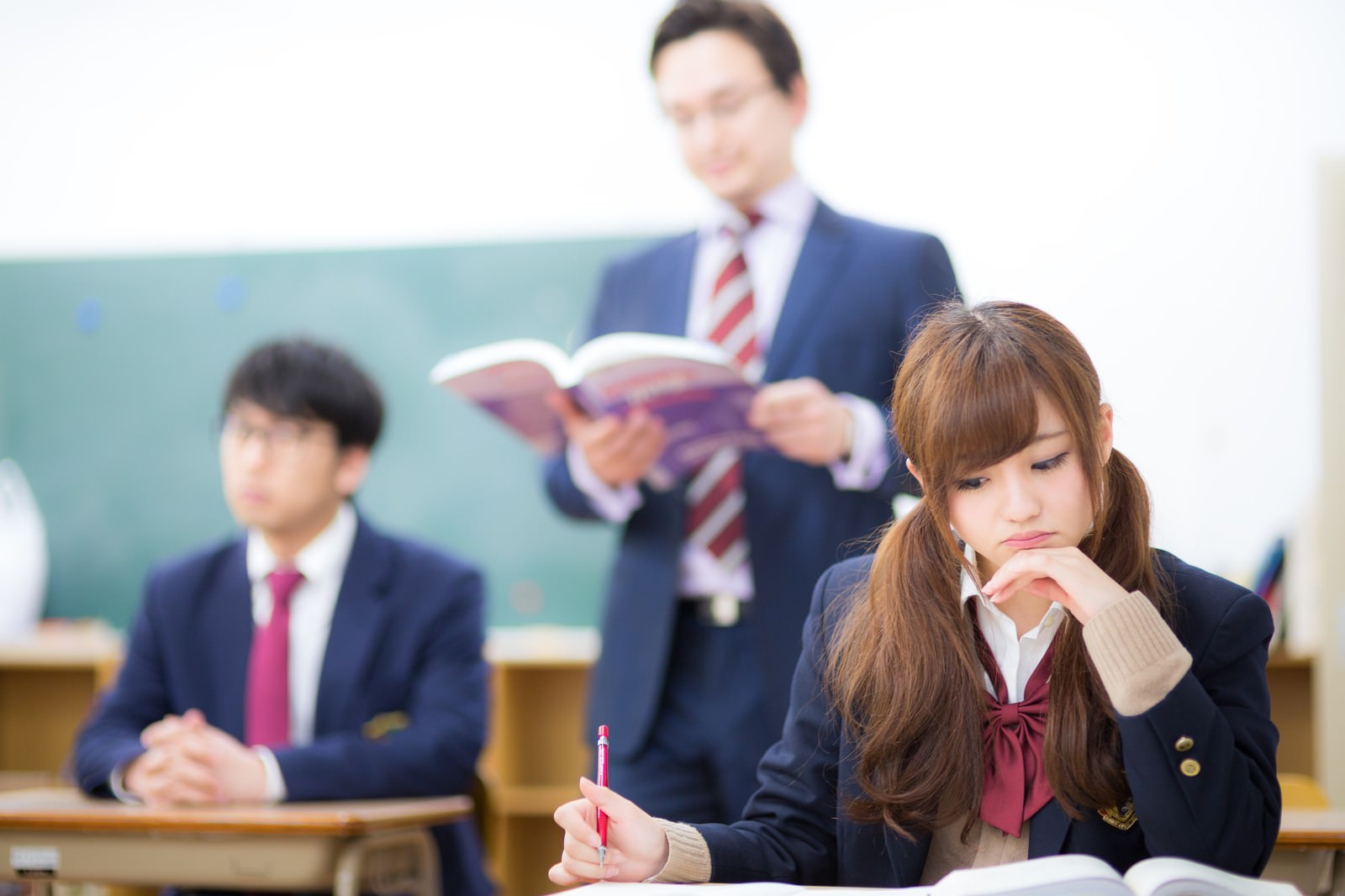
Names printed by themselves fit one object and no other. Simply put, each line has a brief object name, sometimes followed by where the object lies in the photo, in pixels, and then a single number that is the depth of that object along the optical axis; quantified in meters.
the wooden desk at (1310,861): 2.97
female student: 2.72
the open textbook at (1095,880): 2.49
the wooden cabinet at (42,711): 5.44
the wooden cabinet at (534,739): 4.90
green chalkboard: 5.13
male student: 3.70
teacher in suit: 3.36
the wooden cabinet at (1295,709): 4.74
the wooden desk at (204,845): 3.28
